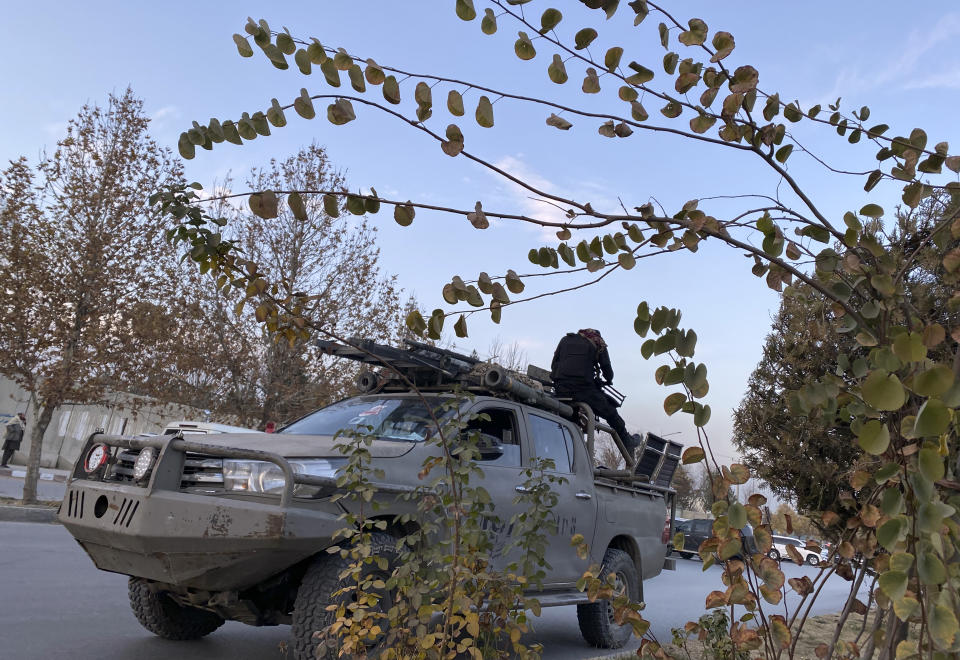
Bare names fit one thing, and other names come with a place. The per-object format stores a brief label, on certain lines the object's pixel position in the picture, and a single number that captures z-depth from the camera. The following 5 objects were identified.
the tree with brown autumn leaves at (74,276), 15.47
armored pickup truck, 3.89
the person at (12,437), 24.72
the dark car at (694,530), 24.89
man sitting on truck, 7.42
